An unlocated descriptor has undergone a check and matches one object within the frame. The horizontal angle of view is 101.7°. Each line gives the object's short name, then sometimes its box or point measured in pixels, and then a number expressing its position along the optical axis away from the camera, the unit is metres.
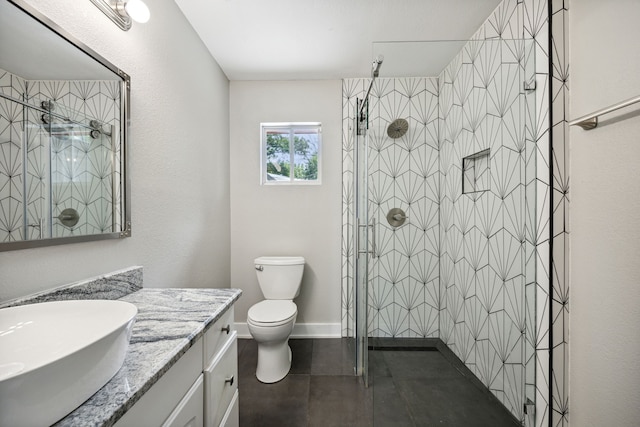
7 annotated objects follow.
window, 2.58
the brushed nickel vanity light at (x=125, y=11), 1.07
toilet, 1.75
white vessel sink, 0.37
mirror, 0.72
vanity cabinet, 0.60
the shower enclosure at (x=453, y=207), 1.41
